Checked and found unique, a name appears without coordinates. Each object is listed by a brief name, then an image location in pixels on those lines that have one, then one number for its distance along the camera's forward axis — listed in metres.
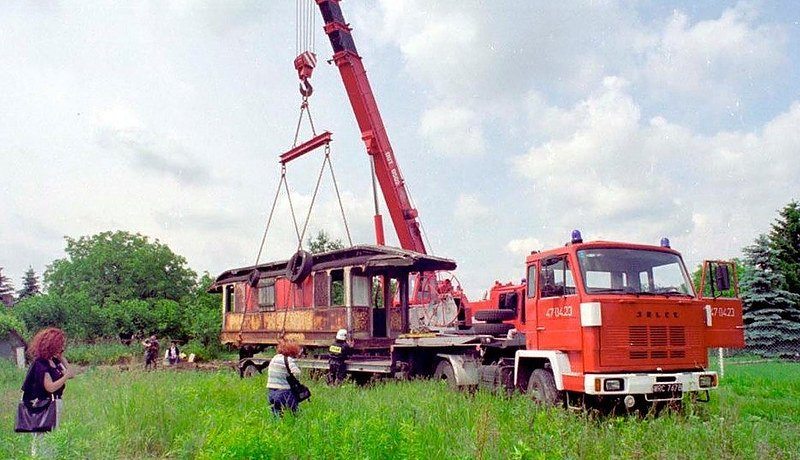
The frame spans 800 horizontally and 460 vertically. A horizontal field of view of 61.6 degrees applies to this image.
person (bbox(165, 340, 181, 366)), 28.20
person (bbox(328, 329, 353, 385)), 15.34
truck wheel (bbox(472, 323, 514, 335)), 12.13
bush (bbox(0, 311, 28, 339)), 28.12
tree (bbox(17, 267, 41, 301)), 54.88
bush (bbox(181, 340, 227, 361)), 31.88
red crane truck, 8.80
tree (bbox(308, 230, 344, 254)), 34.56
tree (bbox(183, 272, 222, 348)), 33.28
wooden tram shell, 15.82
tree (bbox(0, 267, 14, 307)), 49.69
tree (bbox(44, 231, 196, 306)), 45.91
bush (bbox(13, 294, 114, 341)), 33.53
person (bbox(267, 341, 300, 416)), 8.89
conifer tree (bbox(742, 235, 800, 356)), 25.27
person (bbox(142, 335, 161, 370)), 25.02
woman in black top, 6.81
